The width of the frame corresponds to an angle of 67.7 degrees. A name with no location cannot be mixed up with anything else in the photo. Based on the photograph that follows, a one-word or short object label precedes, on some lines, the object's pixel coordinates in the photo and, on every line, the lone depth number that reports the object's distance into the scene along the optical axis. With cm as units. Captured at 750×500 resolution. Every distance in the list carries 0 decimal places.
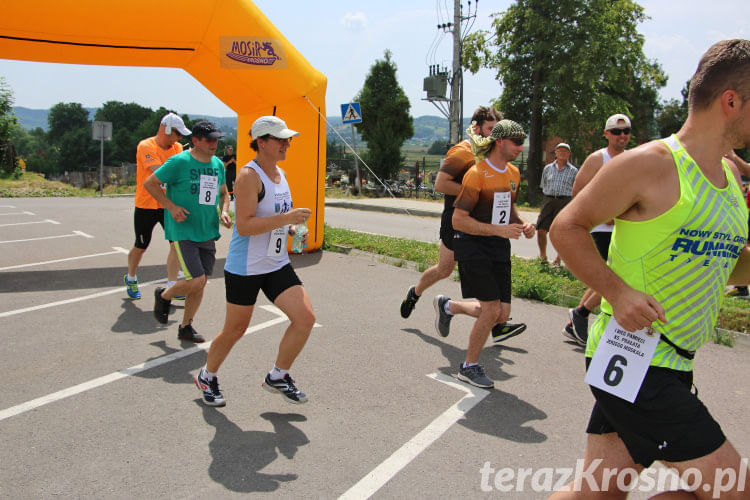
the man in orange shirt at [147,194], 606
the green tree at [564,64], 2217
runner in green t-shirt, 488
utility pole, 1889
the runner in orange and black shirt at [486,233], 412
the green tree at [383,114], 2733
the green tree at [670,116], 4369
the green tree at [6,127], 2966
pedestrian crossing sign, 1525
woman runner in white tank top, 356
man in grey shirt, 867
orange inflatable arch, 692
